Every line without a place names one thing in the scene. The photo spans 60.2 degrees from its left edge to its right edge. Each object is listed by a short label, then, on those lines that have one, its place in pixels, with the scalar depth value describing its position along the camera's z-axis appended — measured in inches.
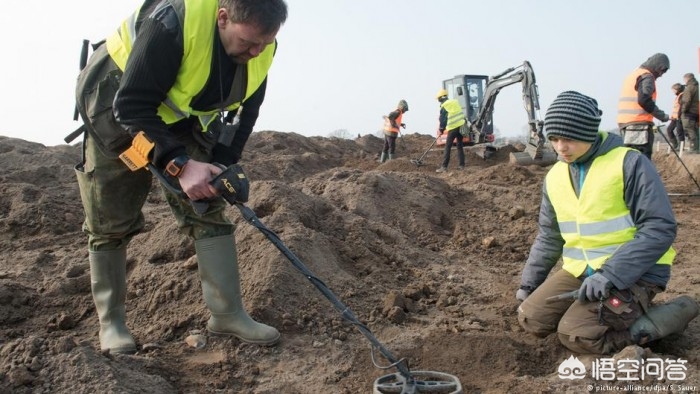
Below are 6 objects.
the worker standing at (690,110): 452.8
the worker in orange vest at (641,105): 262.2
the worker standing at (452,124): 479.2
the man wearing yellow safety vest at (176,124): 100.7
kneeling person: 110.0
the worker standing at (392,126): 592.7
